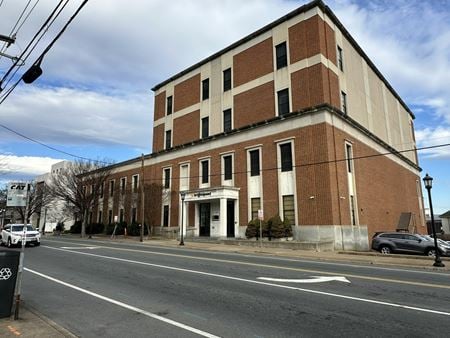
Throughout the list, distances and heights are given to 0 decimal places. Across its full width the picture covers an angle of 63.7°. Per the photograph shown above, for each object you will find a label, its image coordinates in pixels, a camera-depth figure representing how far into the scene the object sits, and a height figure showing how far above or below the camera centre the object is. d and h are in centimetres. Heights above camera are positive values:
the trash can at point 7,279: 634 -76
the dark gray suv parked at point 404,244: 2142 -68
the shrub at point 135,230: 4178 +56
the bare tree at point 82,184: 4519 +654
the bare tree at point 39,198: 6556 +676
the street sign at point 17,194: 731 +84
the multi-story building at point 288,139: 2766 +857
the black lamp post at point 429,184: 1799 +251
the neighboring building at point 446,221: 7971 +256
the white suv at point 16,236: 2384 -1
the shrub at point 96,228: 5122 +101
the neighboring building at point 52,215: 7044 +407
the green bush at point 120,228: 4438 +84
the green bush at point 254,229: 2841 +40
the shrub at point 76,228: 5552 +111
